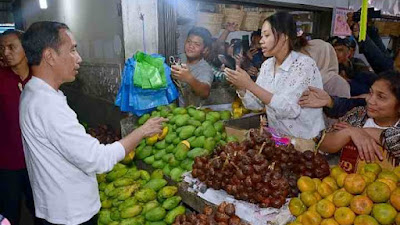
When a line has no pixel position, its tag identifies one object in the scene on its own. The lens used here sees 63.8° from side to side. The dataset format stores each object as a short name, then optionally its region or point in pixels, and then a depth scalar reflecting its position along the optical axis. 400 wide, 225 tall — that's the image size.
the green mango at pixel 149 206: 2.53
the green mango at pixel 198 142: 2.93
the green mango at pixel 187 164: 2.77
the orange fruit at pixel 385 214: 1.65
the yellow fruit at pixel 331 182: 2.01
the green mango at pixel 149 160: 3.08
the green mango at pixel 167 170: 2.84
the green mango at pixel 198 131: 3.04
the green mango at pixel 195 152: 2.79
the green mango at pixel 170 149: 3.03
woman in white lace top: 2.70
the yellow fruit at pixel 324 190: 1.96
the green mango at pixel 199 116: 3.24
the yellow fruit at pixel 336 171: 2.09
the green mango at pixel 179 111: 3.32
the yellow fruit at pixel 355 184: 1.82
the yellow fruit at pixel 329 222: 1.74
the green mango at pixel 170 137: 3.06
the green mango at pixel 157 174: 2.83
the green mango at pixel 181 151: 2.81
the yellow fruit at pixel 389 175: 1.88
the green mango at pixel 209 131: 2.99
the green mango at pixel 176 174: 2.68
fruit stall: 1.80
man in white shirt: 1.73
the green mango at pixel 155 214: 2.45
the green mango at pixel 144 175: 2.91
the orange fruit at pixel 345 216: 1.71
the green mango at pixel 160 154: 3.05
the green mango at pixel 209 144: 2.86
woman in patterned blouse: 2.11
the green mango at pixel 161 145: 3.10
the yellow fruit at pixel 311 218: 1.79
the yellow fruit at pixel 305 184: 1.99
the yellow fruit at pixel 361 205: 1.71
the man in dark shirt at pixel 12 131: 3.03
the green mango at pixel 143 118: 3.46
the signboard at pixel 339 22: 5.79
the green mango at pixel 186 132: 3.03
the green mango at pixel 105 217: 2.59
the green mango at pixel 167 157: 2.95
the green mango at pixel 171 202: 2.48
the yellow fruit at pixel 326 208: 1.79
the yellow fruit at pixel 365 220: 1.64
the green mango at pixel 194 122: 3.14
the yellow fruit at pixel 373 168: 2.02
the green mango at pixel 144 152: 3.12
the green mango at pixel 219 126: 3.15
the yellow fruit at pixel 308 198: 1.91
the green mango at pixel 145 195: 2.59
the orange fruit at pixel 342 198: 1.79
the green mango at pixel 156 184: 2.68
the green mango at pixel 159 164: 2.99
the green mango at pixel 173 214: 2.43
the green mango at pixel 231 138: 3.05
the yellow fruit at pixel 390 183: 1.79
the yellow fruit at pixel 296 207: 1.91
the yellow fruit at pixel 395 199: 1.66
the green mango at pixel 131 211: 2.48
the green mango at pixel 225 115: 3.59
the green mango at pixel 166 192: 2.54
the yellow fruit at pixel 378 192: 1.72
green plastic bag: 3.36
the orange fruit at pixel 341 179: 1.97
